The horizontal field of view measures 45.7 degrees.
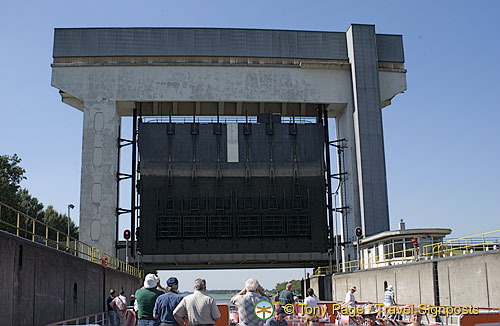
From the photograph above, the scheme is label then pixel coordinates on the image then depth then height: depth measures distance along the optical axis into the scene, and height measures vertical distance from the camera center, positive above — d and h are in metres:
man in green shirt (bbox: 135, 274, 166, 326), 8.79 -0.25
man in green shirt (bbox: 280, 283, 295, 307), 15.05 -0.40
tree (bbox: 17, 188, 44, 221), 72.02 +10.09
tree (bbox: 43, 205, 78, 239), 77.46 +8.75
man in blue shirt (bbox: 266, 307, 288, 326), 8.16 -0.52
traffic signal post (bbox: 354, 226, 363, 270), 37.30 +2.87
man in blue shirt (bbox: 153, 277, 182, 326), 8.02 -0.30
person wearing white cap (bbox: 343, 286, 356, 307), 16.19 -0.53
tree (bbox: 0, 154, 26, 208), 51.00 +10.13
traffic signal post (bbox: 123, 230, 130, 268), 37.69 +3.11
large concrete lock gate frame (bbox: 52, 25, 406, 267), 40.53 +13.76
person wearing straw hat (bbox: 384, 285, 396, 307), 16.73 -0.54
